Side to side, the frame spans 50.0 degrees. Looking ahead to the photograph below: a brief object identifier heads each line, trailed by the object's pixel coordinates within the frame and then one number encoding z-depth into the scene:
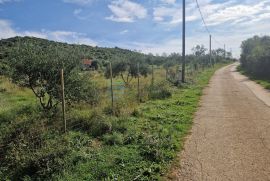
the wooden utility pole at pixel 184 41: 23.28
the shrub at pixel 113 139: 7.03
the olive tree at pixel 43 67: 8.74
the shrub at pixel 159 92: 14.85
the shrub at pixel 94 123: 7.89
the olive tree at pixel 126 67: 26.42
